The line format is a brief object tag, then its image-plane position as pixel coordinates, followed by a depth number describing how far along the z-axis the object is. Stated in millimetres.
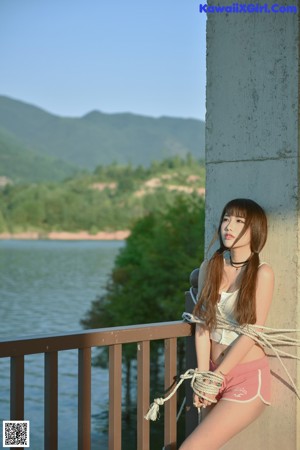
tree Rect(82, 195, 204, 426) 27766
